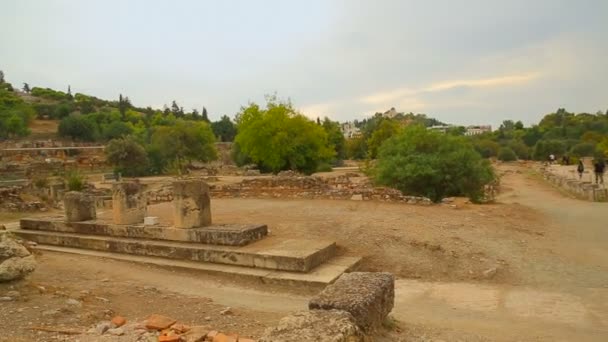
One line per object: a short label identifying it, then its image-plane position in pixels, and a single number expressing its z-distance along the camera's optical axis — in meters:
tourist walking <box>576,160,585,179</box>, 24.98
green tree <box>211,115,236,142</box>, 79.94
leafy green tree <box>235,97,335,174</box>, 27.31
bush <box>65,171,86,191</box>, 22.36
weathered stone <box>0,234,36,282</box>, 6.19
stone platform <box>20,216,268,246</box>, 8.85
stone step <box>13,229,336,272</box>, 7.83
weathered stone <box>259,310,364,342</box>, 3.38
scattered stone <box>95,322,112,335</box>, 4.80
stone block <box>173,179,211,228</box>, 9.45
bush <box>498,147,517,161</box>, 54.56
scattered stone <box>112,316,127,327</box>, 5.07
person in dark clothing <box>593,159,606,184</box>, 22.56
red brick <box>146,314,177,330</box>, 4.82
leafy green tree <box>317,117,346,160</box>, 54.19
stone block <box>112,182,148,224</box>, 10.38
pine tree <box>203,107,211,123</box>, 91.69
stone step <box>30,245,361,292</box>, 7.27
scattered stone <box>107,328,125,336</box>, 4.73
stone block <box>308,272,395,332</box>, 4.09
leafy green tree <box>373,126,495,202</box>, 15.60
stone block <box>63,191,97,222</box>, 10.98
